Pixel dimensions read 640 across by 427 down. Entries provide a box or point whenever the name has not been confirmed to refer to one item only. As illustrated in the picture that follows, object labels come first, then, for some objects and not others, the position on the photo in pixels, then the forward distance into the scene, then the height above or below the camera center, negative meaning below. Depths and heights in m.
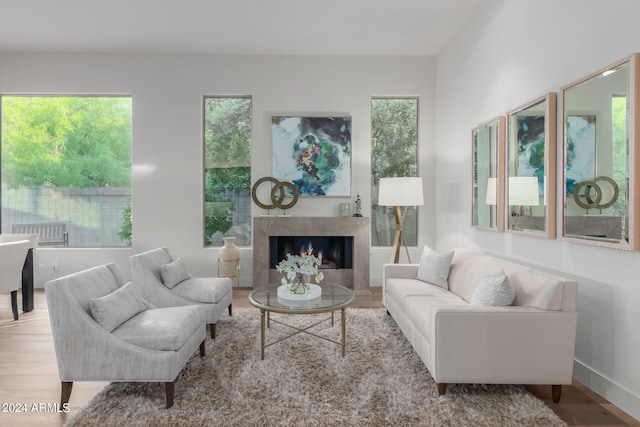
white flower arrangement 3.09 -0.50
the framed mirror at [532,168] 2.85 +0.33
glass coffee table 2.80 -0.77
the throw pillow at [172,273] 3.38 -0.61
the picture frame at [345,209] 5.38 -0.02
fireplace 5.21 -0.37
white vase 5.15 -0.68
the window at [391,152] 5.57 +0.84
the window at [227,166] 5.54 +0.63
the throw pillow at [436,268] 3.68 -0.63
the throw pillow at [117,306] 2.26 -0.64
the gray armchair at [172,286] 3.24 -0.73
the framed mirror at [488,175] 3.59 +0.33
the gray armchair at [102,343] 2.20 -0.82
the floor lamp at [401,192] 4.38 +0.18
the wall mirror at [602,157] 2.15 +0.32
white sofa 2.26 -0.83
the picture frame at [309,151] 5.42 +0.84
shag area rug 2.12 -1.21
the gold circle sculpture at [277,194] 5.36 +0.20
